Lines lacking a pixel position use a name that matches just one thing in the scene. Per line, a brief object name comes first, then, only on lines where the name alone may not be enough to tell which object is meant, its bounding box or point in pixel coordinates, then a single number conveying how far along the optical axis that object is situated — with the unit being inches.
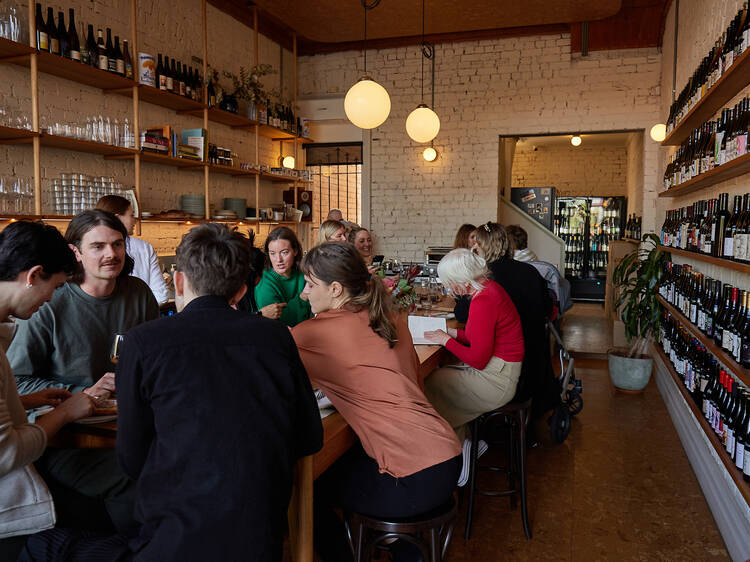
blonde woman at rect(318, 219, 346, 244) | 181.3
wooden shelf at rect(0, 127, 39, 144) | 159.6
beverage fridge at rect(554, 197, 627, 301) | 455.8
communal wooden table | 68.8
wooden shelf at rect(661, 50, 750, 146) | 108.1
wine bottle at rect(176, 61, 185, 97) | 221.9
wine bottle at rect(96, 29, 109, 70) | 186.1
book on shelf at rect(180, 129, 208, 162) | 233.1
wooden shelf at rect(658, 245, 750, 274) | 97.6
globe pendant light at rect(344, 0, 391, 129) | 187.2
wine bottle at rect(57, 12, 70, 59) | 174.7
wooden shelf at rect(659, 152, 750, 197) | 106.7
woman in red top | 113.0
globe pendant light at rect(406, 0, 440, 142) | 229.6
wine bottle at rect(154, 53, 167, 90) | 212.2
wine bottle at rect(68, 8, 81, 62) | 182.3
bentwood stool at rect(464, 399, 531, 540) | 111.8
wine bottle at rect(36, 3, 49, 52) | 164.9
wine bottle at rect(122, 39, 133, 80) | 197.6
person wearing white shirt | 165.2
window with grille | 337.1
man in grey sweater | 69.1
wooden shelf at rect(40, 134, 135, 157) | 173.6
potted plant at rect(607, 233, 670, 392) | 199.9
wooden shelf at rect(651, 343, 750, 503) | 97.4
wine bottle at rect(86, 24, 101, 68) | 184.1
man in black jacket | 53.5
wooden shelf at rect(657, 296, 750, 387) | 95.6
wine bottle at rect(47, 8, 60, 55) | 169.3
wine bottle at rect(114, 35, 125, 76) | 193.8
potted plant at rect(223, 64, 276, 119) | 264.5
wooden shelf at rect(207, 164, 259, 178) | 243.6
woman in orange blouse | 77.1
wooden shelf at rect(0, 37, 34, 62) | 155.8
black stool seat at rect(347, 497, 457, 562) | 76.0
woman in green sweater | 133.4
